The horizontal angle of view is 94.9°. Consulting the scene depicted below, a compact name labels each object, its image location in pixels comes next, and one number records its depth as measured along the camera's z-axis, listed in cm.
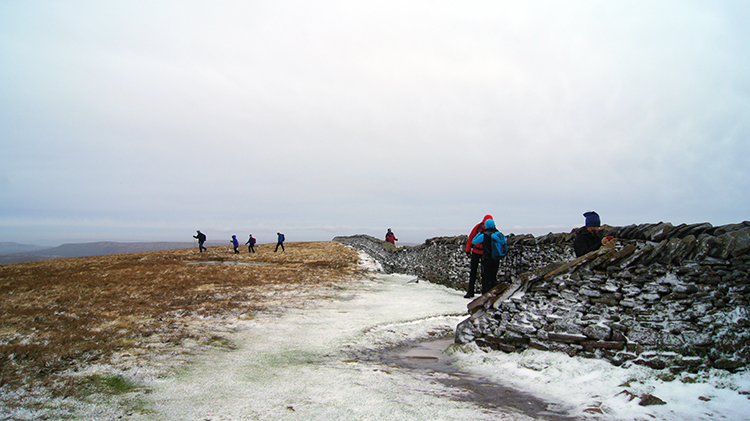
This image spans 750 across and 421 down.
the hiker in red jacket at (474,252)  1009
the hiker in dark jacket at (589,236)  659
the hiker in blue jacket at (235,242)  2747
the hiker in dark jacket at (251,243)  2914
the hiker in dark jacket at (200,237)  2820
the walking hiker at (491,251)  945
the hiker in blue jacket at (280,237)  2965
